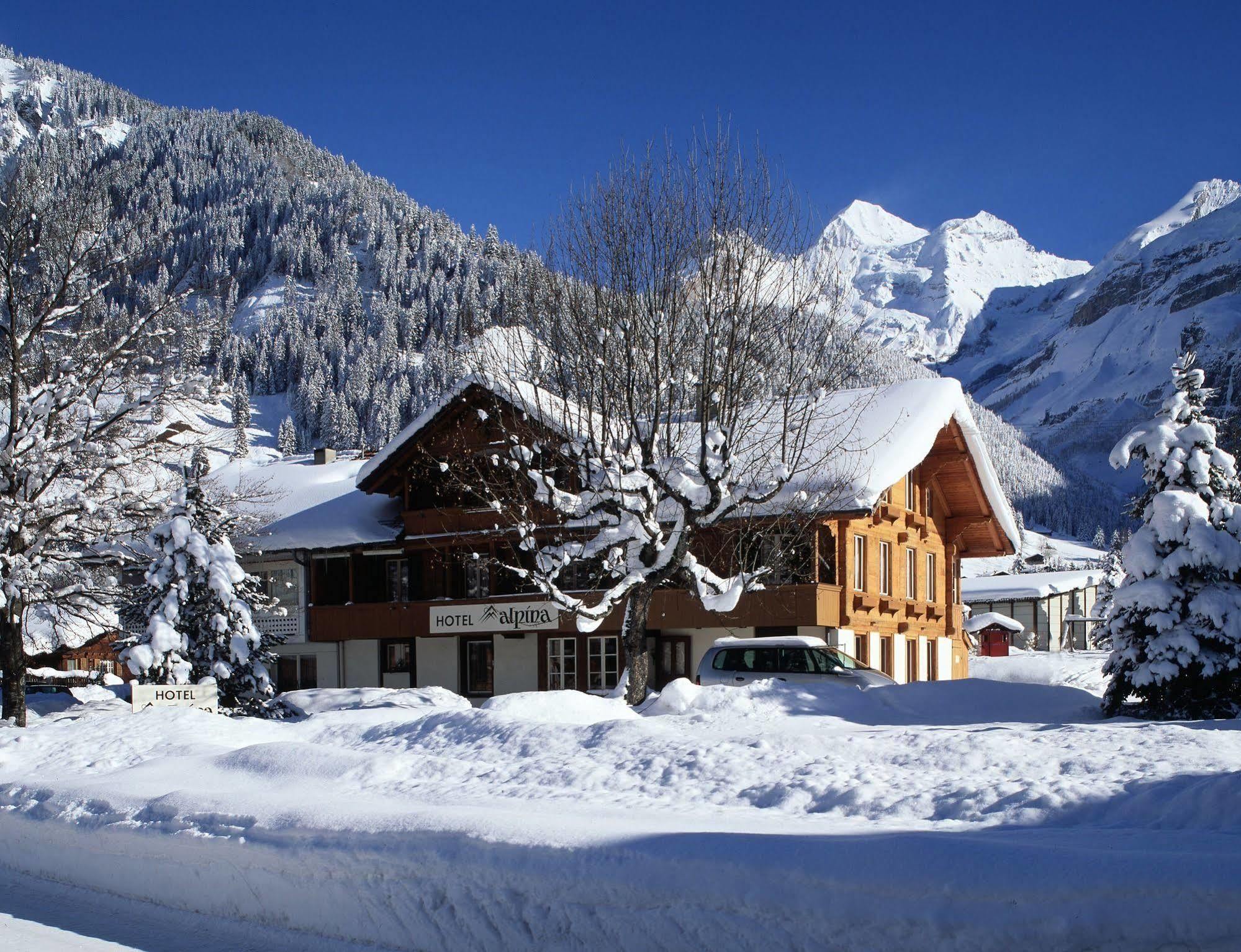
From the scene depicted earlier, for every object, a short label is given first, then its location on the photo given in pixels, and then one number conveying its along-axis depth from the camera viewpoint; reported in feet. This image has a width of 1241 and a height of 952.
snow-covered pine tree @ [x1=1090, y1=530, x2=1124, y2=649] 145.59
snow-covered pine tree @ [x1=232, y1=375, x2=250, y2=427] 593.83
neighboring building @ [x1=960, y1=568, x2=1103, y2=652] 274.77
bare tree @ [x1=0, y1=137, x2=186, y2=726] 76.79
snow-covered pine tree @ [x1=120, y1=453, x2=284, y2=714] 88.79
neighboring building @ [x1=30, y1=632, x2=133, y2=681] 189.16
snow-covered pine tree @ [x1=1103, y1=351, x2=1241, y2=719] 70.95
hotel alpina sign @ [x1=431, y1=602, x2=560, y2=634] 112.98
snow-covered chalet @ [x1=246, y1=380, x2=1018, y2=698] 103.60
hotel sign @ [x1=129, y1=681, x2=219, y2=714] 67.92
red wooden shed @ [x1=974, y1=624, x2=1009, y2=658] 230.07
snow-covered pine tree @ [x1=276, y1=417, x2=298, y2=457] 565.53
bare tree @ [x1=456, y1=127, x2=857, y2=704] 69.36
